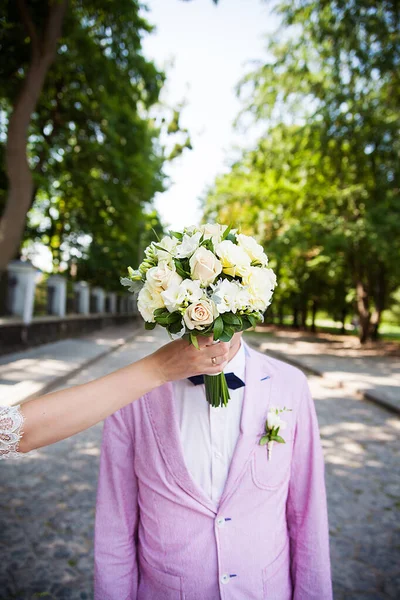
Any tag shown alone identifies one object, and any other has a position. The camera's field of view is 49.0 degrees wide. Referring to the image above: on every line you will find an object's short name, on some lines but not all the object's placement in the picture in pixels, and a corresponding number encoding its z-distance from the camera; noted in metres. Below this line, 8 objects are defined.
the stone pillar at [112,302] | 34.09
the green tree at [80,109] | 10.34
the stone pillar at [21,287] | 14.48
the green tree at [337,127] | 12.68
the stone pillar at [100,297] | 27.80
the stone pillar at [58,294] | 18.58
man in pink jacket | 1.58
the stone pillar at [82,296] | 23.33
